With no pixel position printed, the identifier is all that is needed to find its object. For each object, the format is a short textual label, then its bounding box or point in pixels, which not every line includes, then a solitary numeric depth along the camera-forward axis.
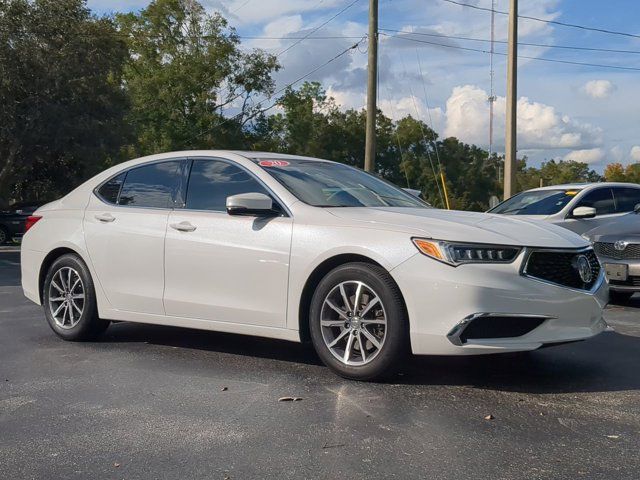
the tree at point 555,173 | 84.06
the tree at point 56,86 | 25.34
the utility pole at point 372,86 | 18.34
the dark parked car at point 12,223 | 24.83
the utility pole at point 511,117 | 17.64
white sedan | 4.70
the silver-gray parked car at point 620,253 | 8.87
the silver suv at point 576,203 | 10.74
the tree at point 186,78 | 41.16
